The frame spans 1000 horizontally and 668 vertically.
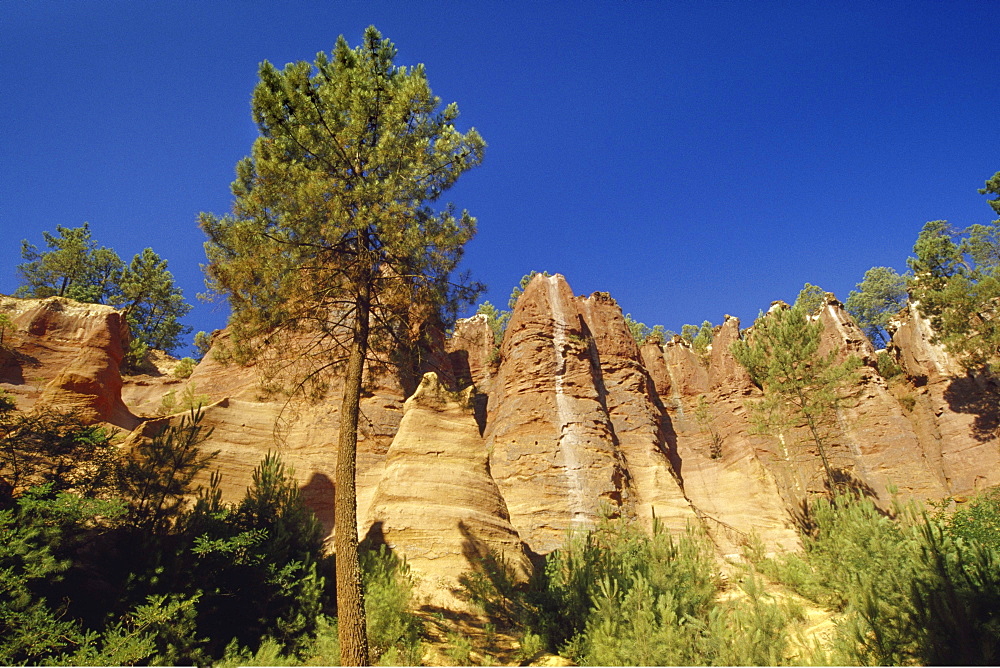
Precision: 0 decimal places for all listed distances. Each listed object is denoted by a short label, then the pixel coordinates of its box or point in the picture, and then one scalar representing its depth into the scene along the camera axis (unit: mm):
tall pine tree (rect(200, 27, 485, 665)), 11266
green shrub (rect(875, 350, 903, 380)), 31359
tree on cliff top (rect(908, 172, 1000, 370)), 24562
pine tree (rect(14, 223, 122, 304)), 35938
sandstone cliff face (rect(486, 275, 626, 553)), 20656
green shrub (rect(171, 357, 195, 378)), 31156
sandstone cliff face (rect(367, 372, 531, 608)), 14070
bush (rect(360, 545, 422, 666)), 9578
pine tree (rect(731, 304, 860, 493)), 24750
